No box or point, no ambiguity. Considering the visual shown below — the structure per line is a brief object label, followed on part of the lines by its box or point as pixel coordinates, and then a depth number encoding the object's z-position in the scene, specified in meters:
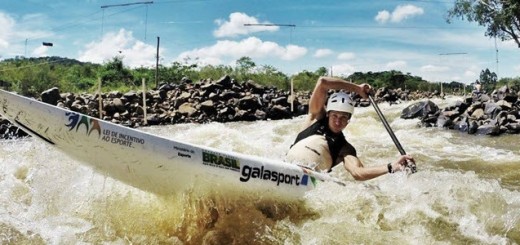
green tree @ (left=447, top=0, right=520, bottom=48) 25.00
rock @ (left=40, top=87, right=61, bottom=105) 20.38
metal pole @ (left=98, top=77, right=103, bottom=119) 18.87
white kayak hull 3.46
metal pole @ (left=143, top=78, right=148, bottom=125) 19.46
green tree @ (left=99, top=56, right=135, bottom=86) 38.88
